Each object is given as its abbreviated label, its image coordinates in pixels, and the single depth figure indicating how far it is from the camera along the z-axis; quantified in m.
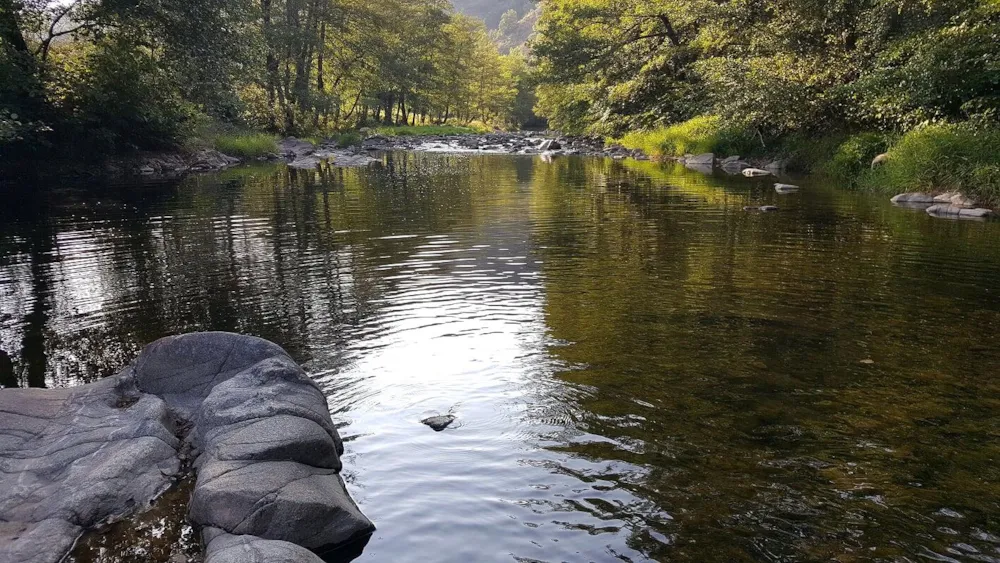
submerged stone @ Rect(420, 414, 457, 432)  6.10
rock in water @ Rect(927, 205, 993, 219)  15.92
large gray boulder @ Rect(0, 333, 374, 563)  4.44
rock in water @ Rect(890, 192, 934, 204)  18.12
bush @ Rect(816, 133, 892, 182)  22.17
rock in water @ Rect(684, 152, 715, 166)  31.66
